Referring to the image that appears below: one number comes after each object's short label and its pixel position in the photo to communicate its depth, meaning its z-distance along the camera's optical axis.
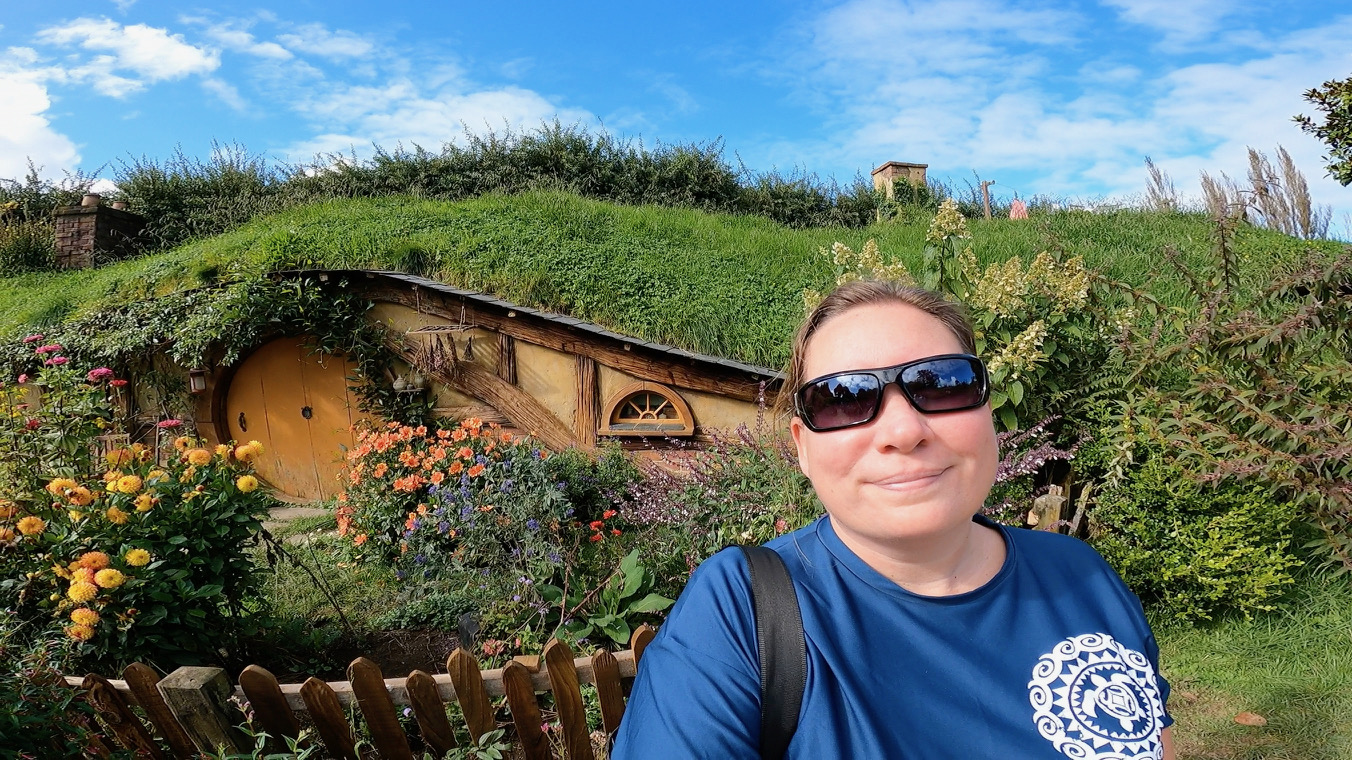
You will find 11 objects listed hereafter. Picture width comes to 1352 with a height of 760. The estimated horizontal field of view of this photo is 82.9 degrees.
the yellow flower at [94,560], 3.04
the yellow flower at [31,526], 3.14
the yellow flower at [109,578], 3.00
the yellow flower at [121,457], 3.72
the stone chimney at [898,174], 15.66
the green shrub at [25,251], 13.63
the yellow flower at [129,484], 3.28
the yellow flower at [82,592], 2.93
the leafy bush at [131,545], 3.20
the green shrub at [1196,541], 3.92
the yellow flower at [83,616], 2.97
